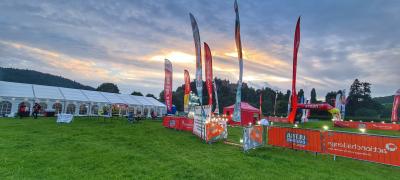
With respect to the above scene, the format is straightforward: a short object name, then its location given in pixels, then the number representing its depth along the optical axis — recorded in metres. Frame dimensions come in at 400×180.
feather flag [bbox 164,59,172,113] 24.52
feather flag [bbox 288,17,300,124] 13.90
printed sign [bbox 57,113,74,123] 20.36
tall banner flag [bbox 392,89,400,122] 30.97
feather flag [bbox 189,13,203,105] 14.79
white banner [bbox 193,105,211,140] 13.38
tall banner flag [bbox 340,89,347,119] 39.44
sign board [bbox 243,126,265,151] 10.45
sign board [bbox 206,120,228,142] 12.55
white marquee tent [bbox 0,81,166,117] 26.33
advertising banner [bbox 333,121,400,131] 29.28
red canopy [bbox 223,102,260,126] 29.59
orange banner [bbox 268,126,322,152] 10.47
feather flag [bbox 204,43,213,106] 16.73
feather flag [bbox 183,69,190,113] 26.08
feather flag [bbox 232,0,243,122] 13.45
